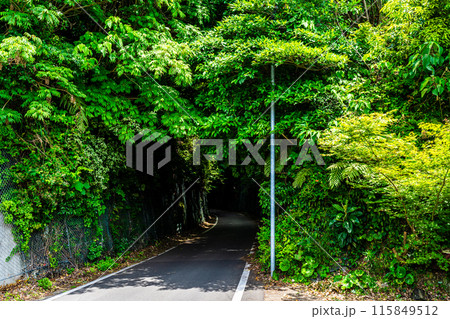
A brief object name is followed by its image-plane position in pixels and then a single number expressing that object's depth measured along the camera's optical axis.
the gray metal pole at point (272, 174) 8.70
